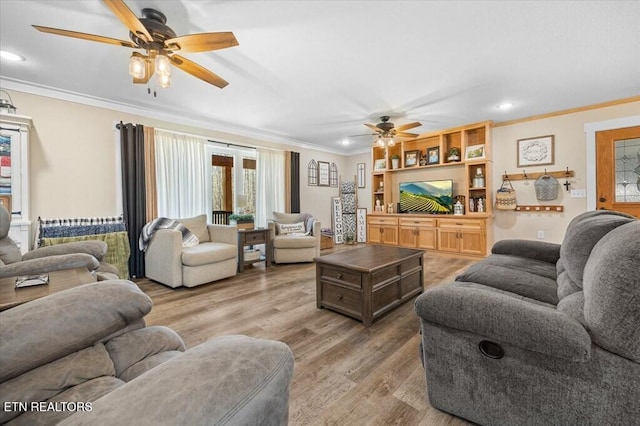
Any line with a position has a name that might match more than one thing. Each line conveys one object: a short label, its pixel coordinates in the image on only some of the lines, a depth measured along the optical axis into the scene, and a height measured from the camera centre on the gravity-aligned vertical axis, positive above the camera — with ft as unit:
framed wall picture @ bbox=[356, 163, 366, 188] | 22.86 +3.01
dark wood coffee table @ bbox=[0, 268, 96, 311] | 3.23 -1.01
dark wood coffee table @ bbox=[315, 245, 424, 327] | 7.40 -2.08
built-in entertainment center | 15.78 +1.18
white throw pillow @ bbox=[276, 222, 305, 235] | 15.34 -0.93
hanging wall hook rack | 13.87 +1.84
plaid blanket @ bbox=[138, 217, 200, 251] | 11.54 -0.74
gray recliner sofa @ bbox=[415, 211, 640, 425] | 2.97 -1.68
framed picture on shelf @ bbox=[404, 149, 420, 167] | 18.89 +3.68
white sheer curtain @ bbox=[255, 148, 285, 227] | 17.02 +1.77
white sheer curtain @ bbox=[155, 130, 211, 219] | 12.98 +1.88
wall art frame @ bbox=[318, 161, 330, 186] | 21.28 +3.03
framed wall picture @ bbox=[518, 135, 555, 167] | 14.38 +3.12
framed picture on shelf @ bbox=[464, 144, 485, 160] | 15.85 +3.38
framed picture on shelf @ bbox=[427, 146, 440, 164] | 17.81 +3.63
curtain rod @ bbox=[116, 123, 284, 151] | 13.02 +3.97
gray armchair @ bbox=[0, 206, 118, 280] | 4.98 -0.93
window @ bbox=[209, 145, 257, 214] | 15.40 +1.92
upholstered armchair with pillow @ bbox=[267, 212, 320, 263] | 14.46 -1.53
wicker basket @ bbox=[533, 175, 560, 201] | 14.24 +1.12
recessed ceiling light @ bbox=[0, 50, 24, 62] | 8.05 +4.78
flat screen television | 17.38 +0.91
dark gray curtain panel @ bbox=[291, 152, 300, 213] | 18.63 +2.04
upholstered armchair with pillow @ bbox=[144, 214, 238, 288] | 10.46 -1.75
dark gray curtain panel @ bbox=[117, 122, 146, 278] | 11.89 +1.23
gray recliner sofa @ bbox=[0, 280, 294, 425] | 1.56 -1.08
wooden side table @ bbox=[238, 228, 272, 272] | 13.37 -1.42
